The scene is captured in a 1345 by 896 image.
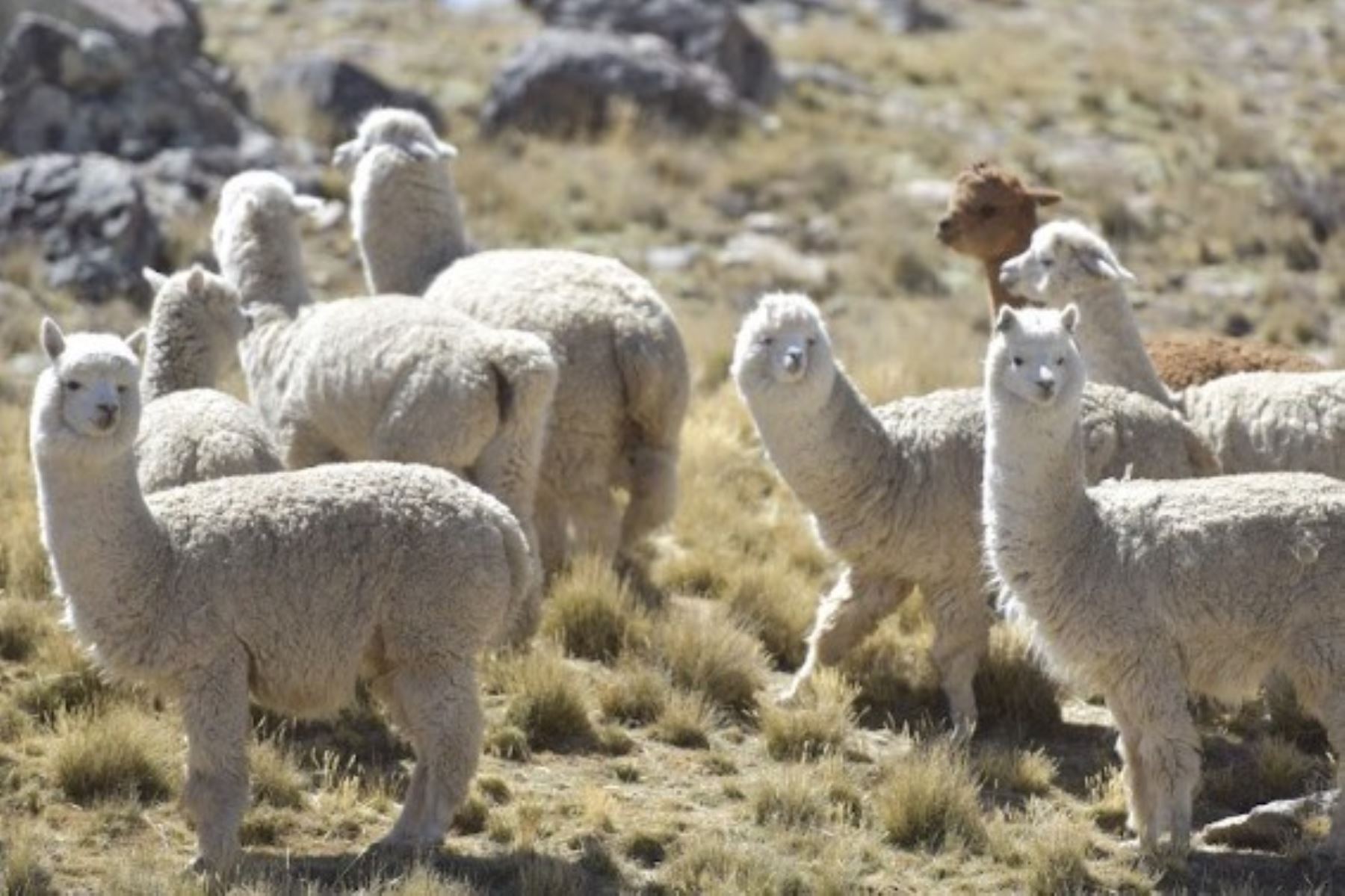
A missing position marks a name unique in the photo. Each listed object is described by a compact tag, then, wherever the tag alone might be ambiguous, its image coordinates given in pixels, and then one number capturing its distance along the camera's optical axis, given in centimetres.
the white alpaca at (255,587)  1478
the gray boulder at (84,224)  3061
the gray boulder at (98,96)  3609
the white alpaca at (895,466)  1856
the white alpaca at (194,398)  1762
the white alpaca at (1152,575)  1565
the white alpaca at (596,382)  2094
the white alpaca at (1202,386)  1980
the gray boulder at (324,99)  3950
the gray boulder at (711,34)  4550
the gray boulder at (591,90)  4147
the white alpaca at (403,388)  1847
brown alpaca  2303
